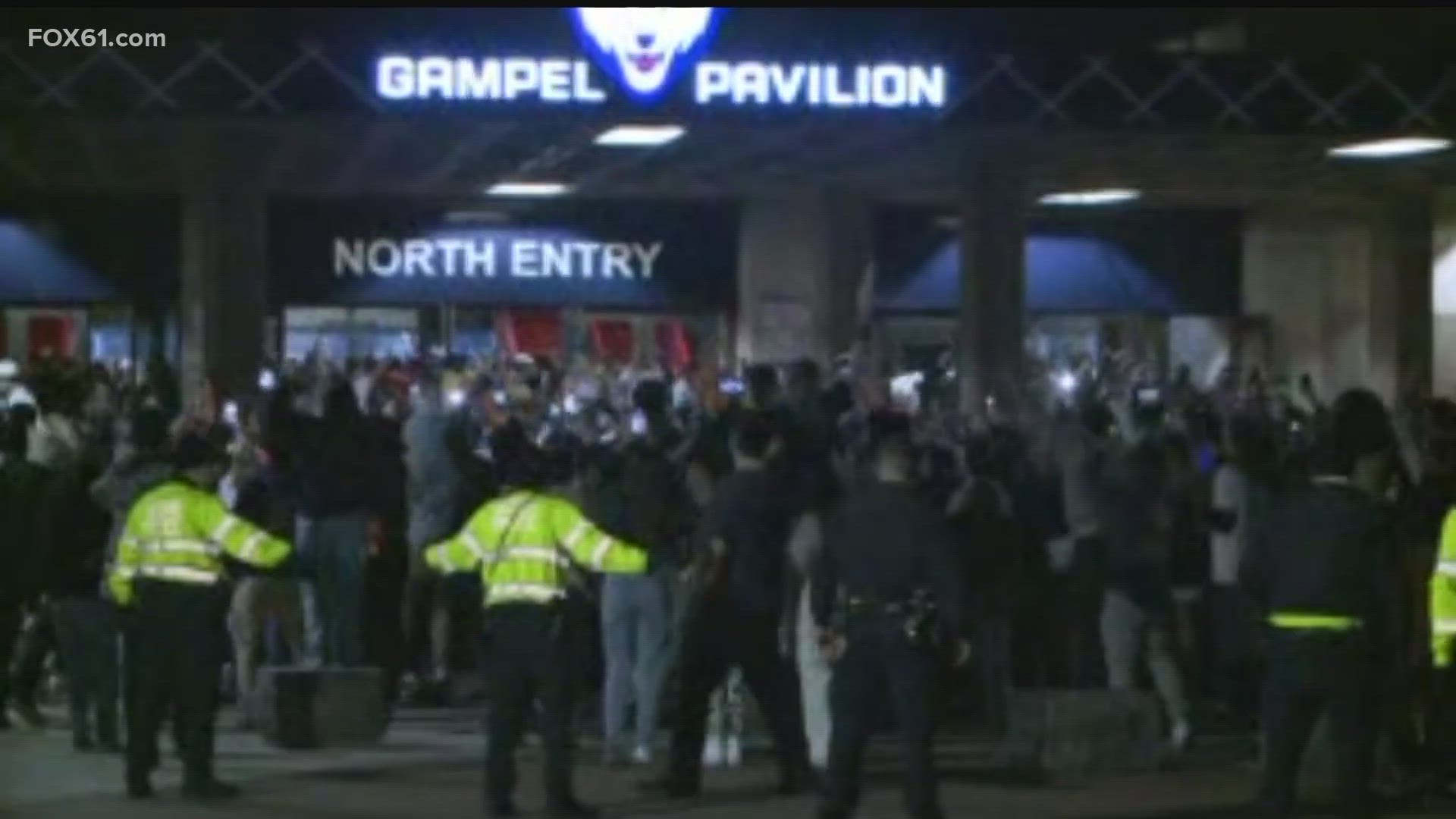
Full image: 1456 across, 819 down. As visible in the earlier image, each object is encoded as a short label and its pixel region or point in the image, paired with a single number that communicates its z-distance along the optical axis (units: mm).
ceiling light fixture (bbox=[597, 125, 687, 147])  24922
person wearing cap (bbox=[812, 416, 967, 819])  13688
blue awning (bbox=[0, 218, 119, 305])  33719
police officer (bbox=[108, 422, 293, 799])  15539
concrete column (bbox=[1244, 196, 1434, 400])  36188
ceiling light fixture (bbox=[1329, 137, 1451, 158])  26503
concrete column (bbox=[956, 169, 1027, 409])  30672
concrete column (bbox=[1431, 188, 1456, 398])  37875
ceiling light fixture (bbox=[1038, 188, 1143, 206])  34656
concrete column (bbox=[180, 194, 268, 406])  30844
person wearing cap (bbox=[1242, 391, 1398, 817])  12398
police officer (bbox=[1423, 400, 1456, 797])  14102
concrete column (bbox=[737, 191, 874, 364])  34719
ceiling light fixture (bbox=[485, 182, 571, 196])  32406
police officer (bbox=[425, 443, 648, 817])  14758
